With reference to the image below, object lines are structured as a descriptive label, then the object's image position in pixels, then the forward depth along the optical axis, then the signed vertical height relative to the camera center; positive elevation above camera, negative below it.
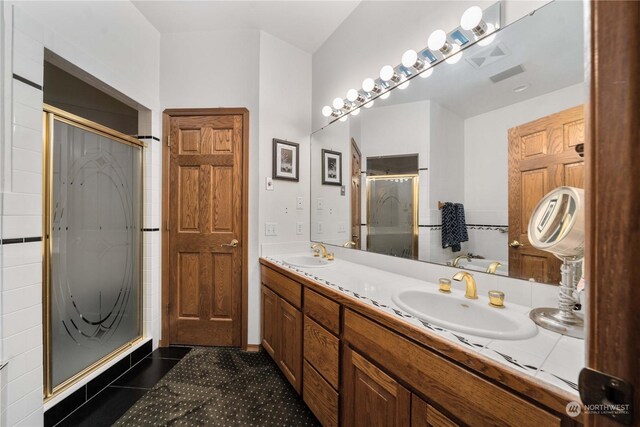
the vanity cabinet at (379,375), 0.61 -0.53
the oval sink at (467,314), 0.75 -0.36
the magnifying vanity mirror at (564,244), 0.73 -0.09
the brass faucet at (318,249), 2.05 -0.30
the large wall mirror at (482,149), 0.92 +0.30
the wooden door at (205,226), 2.19 -0.12
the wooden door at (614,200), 0.30 +0.02
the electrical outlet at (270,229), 2.20 -0.14
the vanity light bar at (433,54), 1.10 +0.83
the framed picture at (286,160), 2.23 +0.48
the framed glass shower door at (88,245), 1.44 -0.22
